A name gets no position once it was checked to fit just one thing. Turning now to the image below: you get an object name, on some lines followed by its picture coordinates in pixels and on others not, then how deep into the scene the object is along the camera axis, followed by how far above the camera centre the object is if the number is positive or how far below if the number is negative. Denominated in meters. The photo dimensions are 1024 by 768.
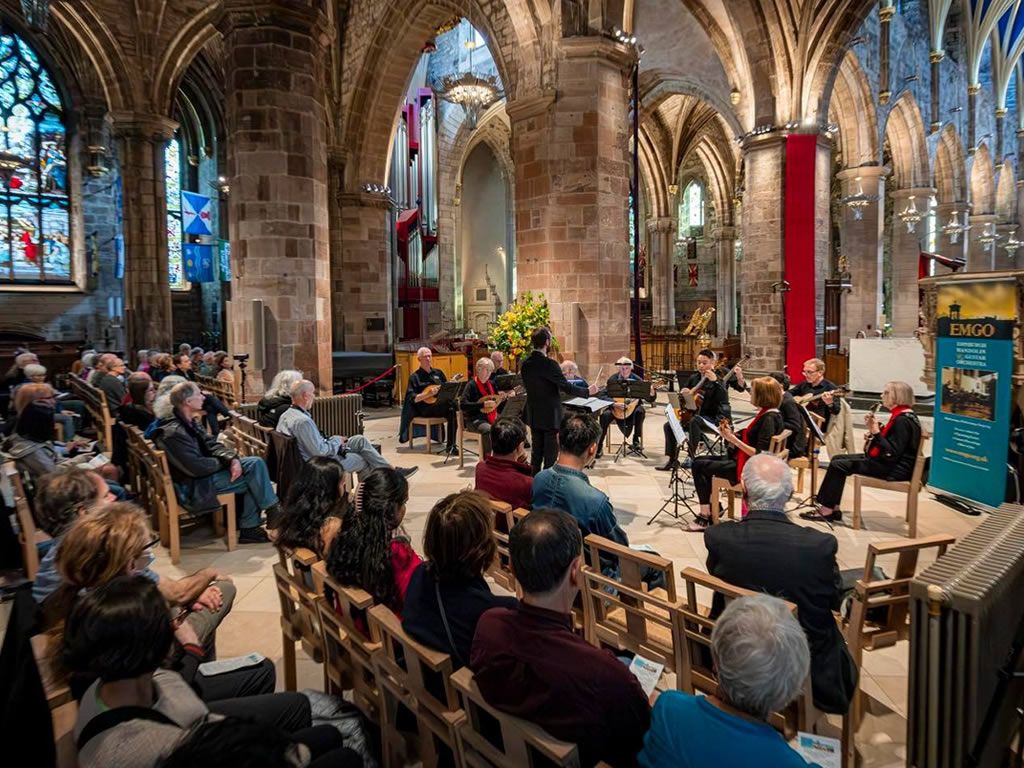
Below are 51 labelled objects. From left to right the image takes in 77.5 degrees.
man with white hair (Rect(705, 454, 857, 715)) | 2.15 -0.79
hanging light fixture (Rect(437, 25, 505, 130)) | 15.28 +6.36
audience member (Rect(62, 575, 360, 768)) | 1.34 -0.77
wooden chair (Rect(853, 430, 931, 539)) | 4.89 -1.09
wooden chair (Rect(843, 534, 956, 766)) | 2.35 -1.07
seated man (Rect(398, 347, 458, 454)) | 8.12 -0.63
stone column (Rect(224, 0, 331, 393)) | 7.39 +2.17
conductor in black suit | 5.64 -0.35
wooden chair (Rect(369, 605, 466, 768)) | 1.72 -0.99
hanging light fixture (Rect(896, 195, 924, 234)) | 18.97 +3.92
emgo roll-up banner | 5.36 -0.37
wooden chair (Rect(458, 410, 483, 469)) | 7.33 -0.96
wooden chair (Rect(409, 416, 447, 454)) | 8.08 -0.87
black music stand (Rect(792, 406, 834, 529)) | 5.38 -1.11
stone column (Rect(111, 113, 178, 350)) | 13.90 +2.73
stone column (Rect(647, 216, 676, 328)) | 26.52 +3.39
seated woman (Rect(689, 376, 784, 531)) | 4.87 -0.72
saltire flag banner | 15.59 +3.51
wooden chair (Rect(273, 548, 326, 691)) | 2.53 -1.07
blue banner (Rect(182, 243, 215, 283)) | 17.69 +2.60
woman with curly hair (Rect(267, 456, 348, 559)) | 2.70 -0.71
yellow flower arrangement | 9.66 +0.40
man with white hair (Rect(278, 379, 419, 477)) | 5.03 -0.72
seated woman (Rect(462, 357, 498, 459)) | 7.74 -0.51
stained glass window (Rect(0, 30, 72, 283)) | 16.70 +4.96
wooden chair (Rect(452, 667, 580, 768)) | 1.34 -0.92
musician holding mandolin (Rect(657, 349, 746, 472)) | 6.08 -0.47
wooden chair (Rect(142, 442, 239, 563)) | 4.34 -1.12
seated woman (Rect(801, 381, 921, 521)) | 5.00 -0.76
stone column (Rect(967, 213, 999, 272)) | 27.11 +4.41
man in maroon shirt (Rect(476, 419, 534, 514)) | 3.53 -0.66
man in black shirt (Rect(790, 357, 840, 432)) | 6.52 -0.40
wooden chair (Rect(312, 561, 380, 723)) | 2.13 -1.00
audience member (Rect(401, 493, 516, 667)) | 1.92 -0.72
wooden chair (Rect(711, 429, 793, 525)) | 4.96 -1.08
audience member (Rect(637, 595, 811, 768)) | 1.27 -0.75
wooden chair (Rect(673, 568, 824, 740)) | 2.01 -1.08
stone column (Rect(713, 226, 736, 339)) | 27.28 +3.10
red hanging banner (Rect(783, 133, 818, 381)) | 14.12 +2.23
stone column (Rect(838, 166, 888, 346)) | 17.77 +2.70
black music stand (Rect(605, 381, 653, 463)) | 7.63 -0.49
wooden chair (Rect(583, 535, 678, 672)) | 2.28 -1.08
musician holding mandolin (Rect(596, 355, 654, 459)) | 8.15 -0.87
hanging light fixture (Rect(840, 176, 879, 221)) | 16.97 +3.93
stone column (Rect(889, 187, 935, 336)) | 21.53 +2.50
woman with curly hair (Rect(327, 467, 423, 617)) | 2.28 -0.72
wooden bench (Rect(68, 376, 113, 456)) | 7.32 -0.65
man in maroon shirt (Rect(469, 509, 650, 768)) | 1.45 -0.78
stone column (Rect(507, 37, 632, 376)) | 9.92 +2.48
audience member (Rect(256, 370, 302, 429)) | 5.76 -0.40
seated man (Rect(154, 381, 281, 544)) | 4.53 -0.82
